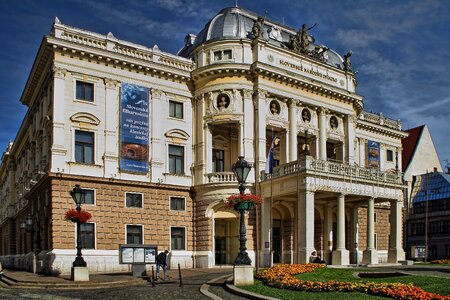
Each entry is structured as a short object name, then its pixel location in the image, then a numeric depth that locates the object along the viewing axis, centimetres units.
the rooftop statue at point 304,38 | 4672
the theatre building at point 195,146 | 3706
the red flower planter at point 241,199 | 2447
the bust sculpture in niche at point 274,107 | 4372
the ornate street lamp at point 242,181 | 2398
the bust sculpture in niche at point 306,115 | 4594
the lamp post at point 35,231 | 3865
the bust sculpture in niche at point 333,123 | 4841
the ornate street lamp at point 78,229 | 2778
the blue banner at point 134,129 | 3912
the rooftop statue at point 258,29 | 4306
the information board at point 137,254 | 3034
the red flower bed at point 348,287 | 1722
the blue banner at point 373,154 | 5803
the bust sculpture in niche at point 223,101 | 4219
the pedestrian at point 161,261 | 2934
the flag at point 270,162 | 3938
